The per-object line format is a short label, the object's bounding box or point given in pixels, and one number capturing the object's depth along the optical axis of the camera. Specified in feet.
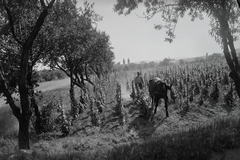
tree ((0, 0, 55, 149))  22.52
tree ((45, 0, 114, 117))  32.70
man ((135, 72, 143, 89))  55.62
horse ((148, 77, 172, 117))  38.14
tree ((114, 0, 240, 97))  31.09
